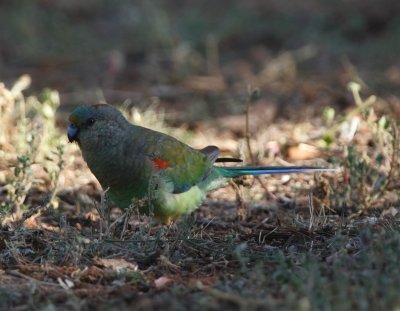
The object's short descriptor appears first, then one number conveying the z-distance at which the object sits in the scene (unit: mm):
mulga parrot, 8617
